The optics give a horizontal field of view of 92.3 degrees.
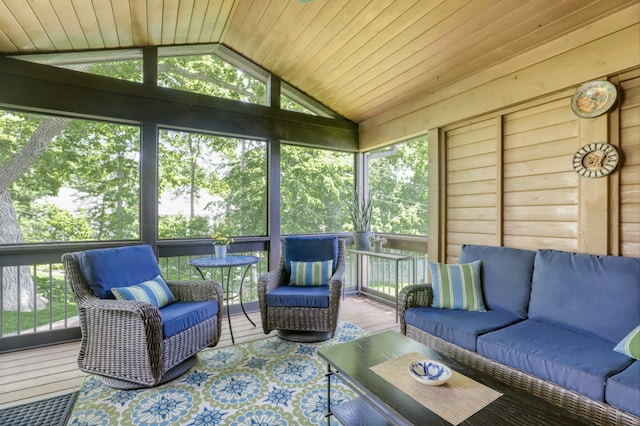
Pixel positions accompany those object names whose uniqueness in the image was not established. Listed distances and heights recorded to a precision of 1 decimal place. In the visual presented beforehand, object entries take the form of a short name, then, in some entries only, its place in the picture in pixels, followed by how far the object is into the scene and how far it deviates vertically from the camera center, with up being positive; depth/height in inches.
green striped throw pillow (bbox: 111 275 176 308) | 92.4 -25.5
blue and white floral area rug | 76.3 -51.2
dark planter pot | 178.4 -16.2
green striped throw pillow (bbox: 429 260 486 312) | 102.6 -25.4
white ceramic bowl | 57.3 -31.3
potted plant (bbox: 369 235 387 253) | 168.7 -16.7
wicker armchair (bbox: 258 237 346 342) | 118.0 -38.6
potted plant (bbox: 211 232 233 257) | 132.9 -14.4
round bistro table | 117.7 -19.8
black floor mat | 74.7 -51.2
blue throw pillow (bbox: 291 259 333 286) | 134.6 -26.8
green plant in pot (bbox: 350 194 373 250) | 178.5 -6.9
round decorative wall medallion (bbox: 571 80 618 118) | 89.2 +34.2
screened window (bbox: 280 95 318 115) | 172.6 +61.1
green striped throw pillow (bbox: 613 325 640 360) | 66.7 -29.4
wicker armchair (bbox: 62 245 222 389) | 84.9 -35.1
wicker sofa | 63.2 -32.1
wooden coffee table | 49.2 -33.0
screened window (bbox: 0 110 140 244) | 117.1 +13.4
